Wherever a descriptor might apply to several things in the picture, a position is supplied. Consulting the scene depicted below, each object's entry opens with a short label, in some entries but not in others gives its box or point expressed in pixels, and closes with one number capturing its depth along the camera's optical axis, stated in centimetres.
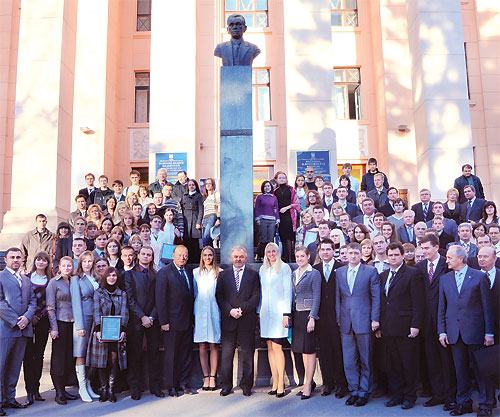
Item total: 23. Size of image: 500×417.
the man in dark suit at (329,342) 739
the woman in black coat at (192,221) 1065
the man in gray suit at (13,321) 707
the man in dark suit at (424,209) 1058
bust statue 983
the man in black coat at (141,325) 753
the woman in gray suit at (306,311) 733
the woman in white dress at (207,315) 770
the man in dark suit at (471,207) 1053
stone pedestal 941
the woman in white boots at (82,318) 742
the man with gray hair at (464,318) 662
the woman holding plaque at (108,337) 735
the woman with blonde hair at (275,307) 749
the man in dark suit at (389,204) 1089
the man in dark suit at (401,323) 702
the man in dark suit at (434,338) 691
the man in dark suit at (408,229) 953
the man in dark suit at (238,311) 758
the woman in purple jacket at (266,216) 1039
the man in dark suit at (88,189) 1210
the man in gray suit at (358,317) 716
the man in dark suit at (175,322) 763
